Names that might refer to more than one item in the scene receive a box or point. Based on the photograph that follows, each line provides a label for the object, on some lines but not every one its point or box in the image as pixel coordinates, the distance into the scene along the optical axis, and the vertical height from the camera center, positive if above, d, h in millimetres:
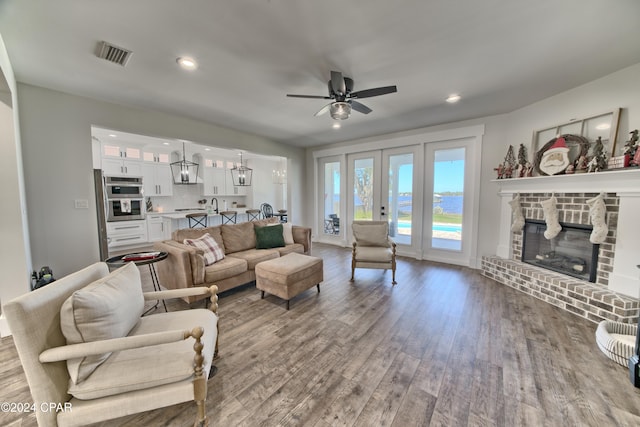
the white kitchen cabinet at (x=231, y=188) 7914 +387
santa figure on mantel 2975 +530
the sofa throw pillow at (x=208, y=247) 2998 -642
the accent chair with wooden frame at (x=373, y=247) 3520 -796
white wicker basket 1802 -1198
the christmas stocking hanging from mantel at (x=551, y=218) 3082 -269
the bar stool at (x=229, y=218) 6409 -565
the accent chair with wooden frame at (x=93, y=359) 1066 -835
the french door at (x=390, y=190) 4820 +192
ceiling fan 2379 +1120
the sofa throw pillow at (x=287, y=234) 4129 -631
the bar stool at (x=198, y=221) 5916 -588
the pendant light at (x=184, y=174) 5895 +747
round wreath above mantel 2846 +589
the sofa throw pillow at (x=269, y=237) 3848 -649
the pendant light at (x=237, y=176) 8000 +805
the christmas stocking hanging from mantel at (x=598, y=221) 2576 -261
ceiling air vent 2045 +1354
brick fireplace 2381 -653
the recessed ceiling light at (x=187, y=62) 2226 +1360
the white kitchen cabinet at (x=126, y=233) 5570 -831
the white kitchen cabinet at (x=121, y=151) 5703 +1244
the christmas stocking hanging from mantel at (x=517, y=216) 3529 -275
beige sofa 2693 -826
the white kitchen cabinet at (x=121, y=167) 5664 +830
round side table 2394 -635
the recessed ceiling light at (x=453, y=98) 3107 +1374
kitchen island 6016 -508
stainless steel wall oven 5551 +39
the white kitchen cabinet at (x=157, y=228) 6195 -762
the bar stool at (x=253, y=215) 6851 -509
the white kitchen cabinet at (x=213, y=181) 7352 +581
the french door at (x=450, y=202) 4215 -71
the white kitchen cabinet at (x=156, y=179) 6320 +565
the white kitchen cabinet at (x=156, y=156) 6344 +1224
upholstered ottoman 2727 -942
